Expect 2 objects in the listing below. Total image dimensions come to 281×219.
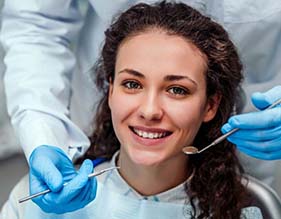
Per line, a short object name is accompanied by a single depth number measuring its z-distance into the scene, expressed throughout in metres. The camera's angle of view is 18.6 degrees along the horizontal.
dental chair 1.20
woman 1.08
